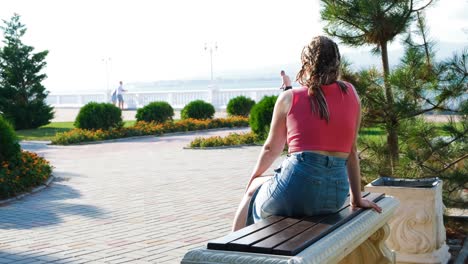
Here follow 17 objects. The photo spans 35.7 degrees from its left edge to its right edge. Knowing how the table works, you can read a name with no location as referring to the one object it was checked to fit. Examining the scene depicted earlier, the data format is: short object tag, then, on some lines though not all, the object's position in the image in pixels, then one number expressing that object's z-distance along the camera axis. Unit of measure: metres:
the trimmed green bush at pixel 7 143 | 11.54
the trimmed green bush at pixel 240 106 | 28.94
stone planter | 5.93
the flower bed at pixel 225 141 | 18.56
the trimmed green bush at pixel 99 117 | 23.27
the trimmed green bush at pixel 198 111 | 27.25
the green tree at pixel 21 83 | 27.69
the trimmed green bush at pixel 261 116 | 20.28
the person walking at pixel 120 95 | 38.91
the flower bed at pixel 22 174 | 10.41
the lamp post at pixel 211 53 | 49.17
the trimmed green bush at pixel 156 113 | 25.84
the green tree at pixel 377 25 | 7.09
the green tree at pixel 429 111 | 6.77
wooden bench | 3.18
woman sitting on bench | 4.05
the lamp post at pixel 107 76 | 56.52
